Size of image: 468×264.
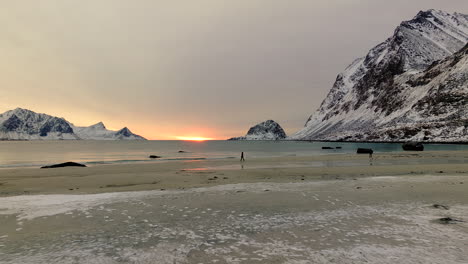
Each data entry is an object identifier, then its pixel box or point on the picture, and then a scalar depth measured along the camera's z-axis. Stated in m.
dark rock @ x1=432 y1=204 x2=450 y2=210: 12.12
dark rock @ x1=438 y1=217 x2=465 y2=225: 9.89
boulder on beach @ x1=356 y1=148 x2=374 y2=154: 74.03
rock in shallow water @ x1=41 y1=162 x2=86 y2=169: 41.53
